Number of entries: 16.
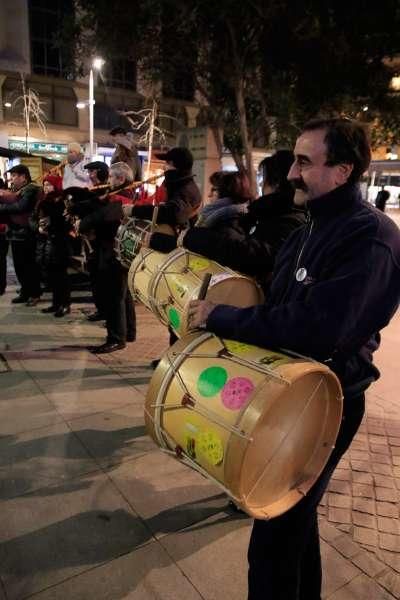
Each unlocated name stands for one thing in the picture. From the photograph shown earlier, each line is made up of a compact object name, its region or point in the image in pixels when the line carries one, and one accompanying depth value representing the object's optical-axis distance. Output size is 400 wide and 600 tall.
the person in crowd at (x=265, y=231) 2.79
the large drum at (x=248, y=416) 1.51
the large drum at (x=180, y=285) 2.59
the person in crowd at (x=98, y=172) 5.91
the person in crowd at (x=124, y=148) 6.64
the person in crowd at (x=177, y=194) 4.41
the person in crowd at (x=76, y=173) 7.85
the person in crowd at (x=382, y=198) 12.84
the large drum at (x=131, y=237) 3.82
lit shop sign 28.53
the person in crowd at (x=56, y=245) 6.55
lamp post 17.02
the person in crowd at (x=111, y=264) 5.16
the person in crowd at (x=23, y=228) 6.96
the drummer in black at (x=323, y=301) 1.50
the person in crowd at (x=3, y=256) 7.53
